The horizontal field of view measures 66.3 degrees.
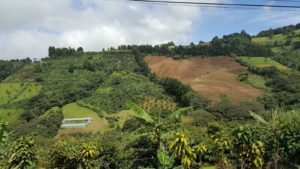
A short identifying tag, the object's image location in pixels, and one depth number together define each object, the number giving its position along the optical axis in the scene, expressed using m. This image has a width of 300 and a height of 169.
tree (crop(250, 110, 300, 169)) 27.46
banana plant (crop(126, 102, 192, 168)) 19.00
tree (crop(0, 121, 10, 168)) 12.70
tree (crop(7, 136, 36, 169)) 27.02
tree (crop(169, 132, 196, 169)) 26.21
